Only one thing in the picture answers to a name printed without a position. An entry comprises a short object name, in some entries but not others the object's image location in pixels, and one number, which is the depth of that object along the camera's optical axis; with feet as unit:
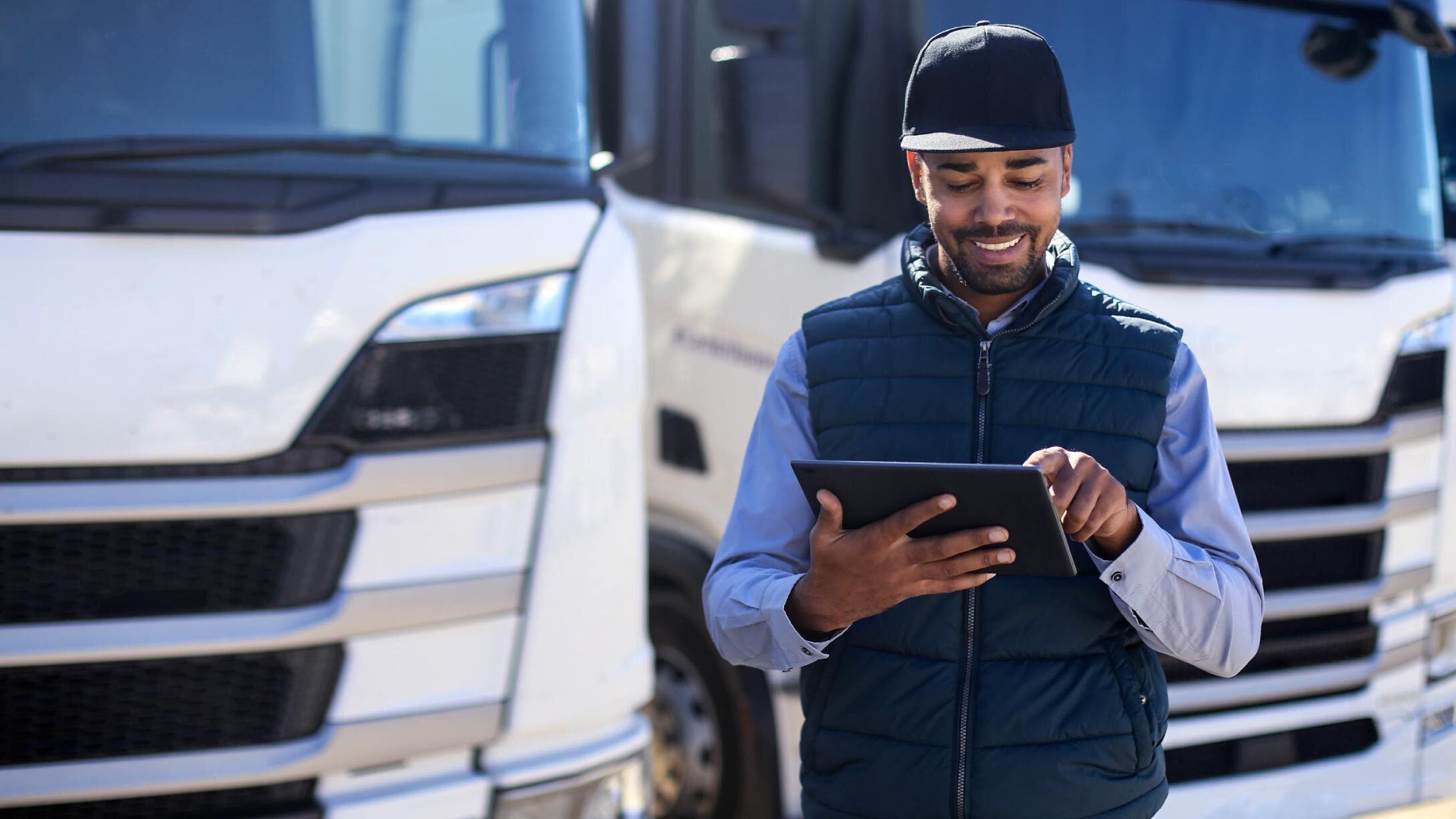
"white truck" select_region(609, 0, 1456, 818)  13.21
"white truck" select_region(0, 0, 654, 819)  9.59
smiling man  6.58
